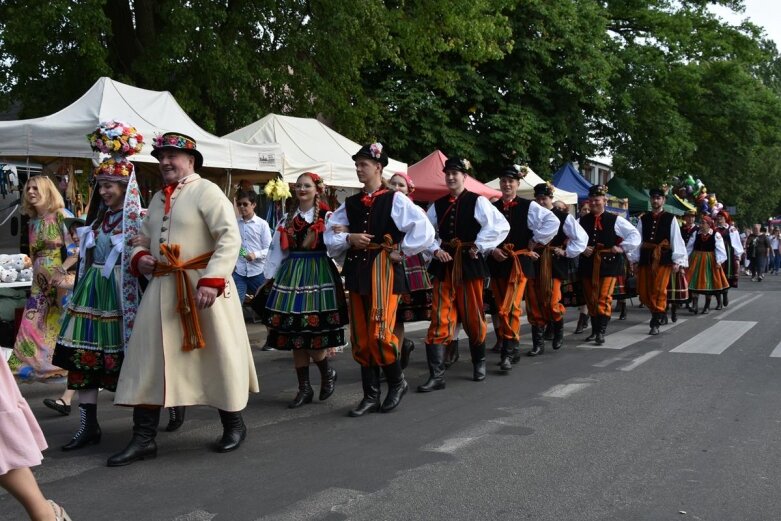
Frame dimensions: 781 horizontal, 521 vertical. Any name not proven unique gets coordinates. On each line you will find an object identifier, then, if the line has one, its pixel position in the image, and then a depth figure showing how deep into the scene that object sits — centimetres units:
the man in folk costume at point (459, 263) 752
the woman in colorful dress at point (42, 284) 721
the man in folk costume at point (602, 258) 1081
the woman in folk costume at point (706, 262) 1570
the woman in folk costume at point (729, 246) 1788
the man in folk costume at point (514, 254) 869
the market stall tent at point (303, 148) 1252
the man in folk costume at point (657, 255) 1195
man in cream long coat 512
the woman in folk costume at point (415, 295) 809
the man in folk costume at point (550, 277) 1005
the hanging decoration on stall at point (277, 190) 923
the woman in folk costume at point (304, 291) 678
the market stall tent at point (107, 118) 949
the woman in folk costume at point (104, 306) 548
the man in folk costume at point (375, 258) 642
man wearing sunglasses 1070
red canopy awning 1537
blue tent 2166
